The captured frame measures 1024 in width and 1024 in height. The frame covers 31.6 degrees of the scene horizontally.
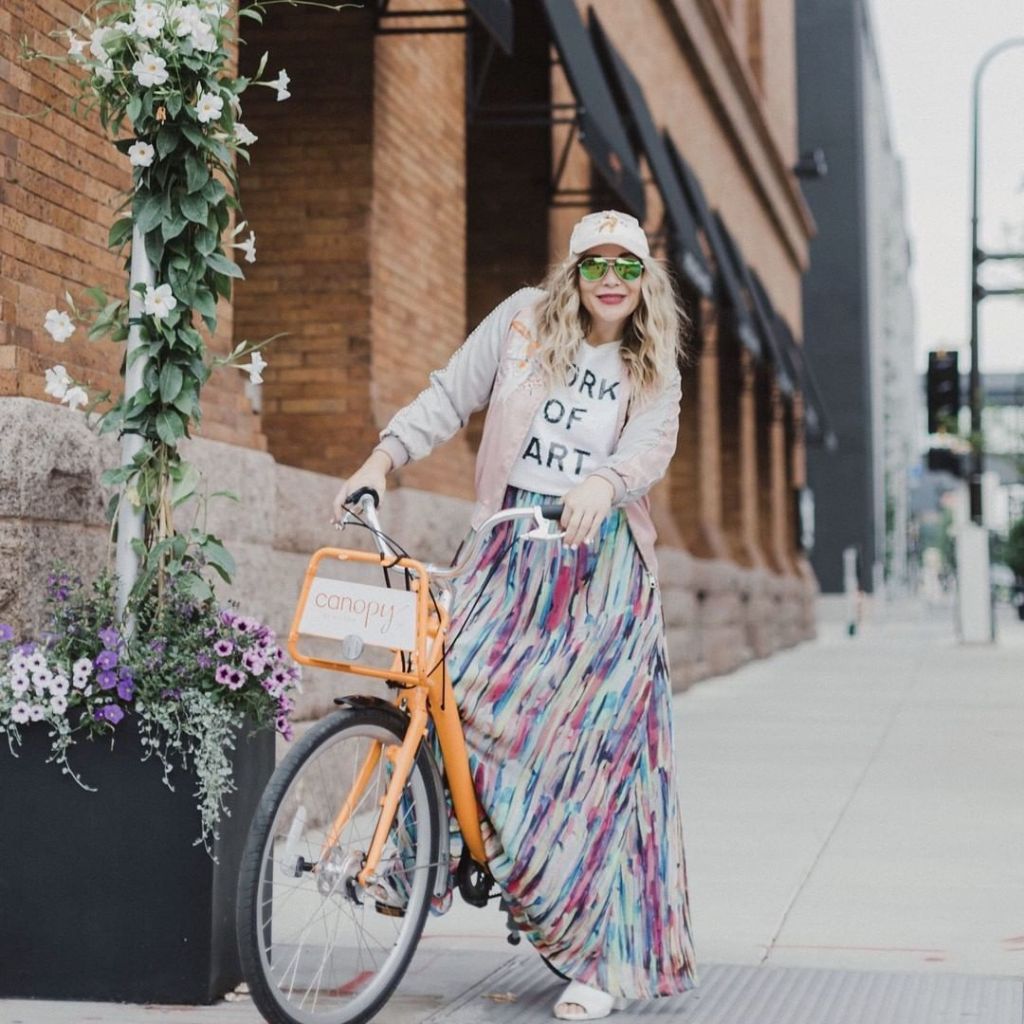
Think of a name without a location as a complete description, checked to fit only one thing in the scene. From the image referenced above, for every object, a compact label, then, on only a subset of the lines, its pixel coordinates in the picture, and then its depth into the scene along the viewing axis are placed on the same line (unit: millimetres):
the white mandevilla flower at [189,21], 4578
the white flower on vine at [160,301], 4660
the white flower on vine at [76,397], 4605
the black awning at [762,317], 19844
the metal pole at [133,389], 4762
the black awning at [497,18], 8305
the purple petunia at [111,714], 4375
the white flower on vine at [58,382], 4578
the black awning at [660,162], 12930
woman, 4379
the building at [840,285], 56219
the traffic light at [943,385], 27266
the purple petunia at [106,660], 4410
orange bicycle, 3848
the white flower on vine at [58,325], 4547
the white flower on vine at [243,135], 4736
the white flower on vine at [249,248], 4824
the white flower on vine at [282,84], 4741
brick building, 5402
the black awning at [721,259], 16656
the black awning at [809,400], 25575
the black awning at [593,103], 10375
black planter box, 4395
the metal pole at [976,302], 27781
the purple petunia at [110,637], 4473
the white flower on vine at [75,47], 4660
